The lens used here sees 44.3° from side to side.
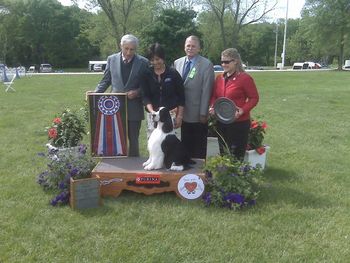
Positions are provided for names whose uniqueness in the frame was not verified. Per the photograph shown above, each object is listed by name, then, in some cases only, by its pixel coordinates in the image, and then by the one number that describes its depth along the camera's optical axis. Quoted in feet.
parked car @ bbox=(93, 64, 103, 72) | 196.13
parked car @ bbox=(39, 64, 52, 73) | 191.91
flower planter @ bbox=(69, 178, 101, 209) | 15.21
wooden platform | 16.14
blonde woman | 15.85
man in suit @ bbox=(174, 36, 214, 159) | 16.67
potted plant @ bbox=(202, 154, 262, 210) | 15.39
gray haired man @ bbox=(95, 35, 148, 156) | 17.54
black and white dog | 15.71
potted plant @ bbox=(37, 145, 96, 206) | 15.99
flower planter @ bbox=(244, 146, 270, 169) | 19.36
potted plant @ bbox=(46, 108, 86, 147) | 20.44
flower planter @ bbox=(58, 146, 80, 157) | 17.47
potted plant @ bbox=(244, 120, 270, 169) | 19.62
